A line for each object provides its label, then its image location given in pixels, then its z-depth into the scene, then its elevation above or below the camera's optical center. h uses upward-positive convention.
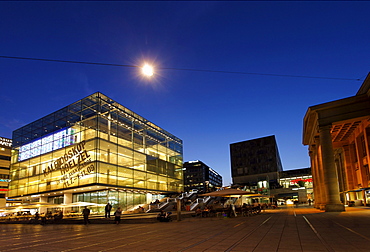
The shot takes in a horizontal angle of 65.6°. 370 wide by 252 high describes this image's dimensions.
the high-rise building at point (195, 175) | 185.00 +6.63
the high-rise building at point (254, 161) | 118.12 +9.30
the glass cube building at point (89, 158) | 45.53 +5.57
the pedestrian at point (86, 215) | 24.11 -2.05
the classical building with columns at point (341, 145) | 28.77 +4.90
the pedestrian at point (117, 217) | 22.58 -2.21
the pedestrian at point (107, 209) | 27.65 -1.88
